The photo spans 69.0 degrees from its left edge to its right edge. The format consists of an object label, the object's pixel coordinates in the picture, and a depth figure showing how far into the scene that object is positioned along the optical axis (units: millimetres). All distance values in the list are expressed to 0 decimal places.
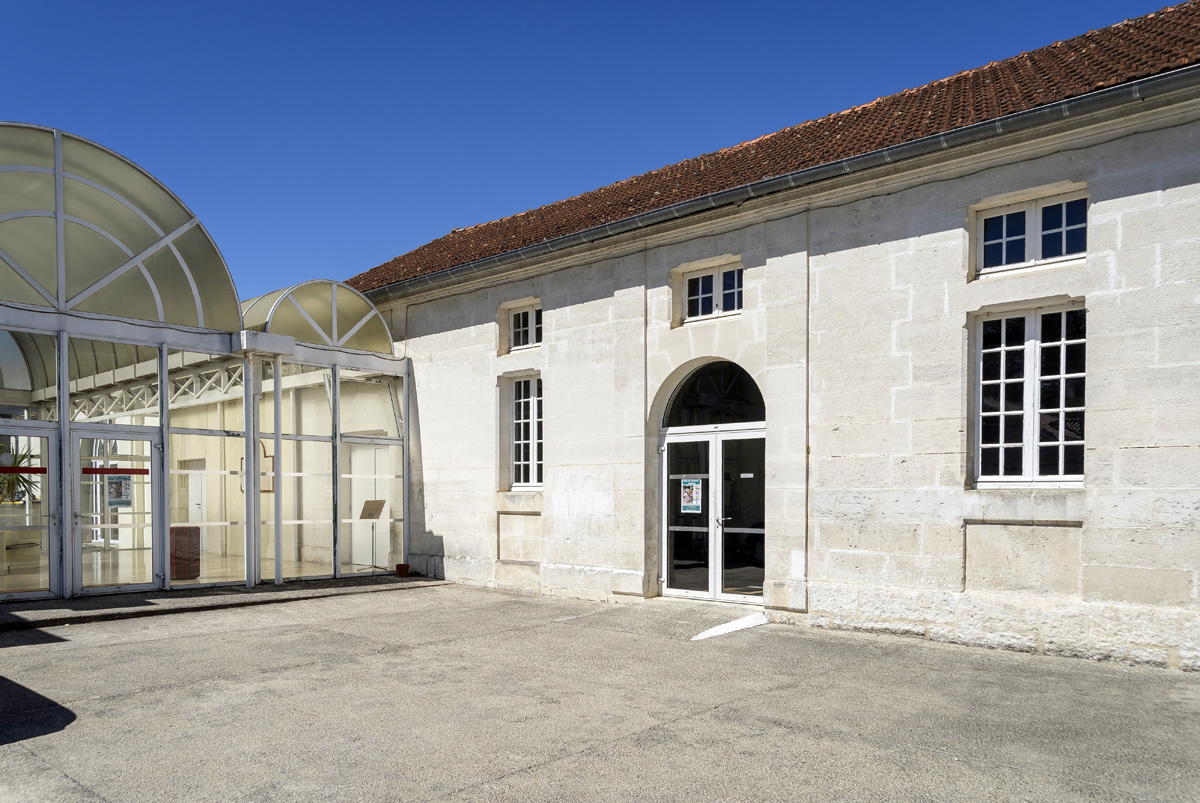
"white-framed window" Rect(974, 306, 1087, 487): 7668
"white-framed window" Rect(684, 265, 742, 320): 10266
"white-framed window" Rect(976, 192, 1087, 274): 7738
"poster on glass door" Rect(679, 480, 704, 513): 10578
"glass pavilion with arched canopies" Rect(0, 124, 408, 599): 10438
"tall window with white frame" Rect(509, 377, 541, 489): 12547
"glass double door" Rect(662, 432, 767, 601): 10094
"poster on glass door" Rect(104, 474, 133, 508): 10977
